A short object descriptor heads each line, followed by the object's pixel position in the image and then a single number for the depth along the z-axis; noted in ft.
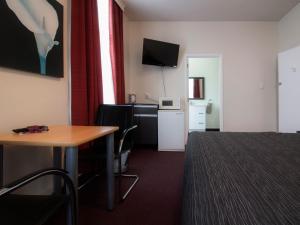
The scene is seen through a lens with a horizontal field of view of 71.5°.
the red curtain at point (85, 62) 7.30
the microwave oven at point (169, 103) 13.74
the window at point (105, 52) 10.12
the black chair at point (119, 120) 7.45
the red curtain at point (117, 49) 10.73
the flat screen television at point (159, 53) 13.96
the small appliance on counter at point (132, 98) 14.02
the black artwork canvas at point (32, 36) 4.75
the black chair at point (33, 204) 2.79
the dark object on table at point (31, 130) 4.58
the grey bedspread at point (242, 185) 2.05
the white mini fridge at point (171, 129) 13.09
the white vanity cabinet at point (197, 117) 19.94
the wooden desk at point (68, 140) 3.66
